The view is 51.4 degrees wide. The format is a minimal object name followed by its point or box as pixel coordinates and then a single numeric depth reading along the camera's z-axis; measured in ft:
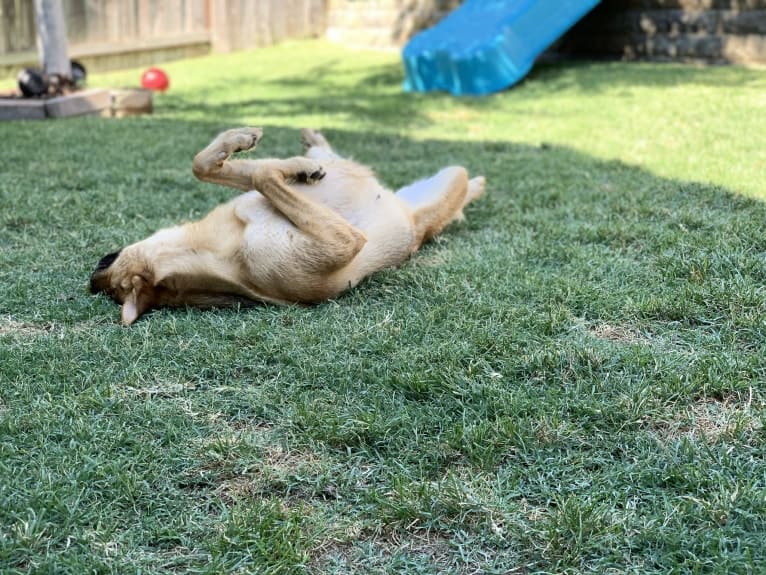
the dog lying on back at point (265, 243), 11.02
